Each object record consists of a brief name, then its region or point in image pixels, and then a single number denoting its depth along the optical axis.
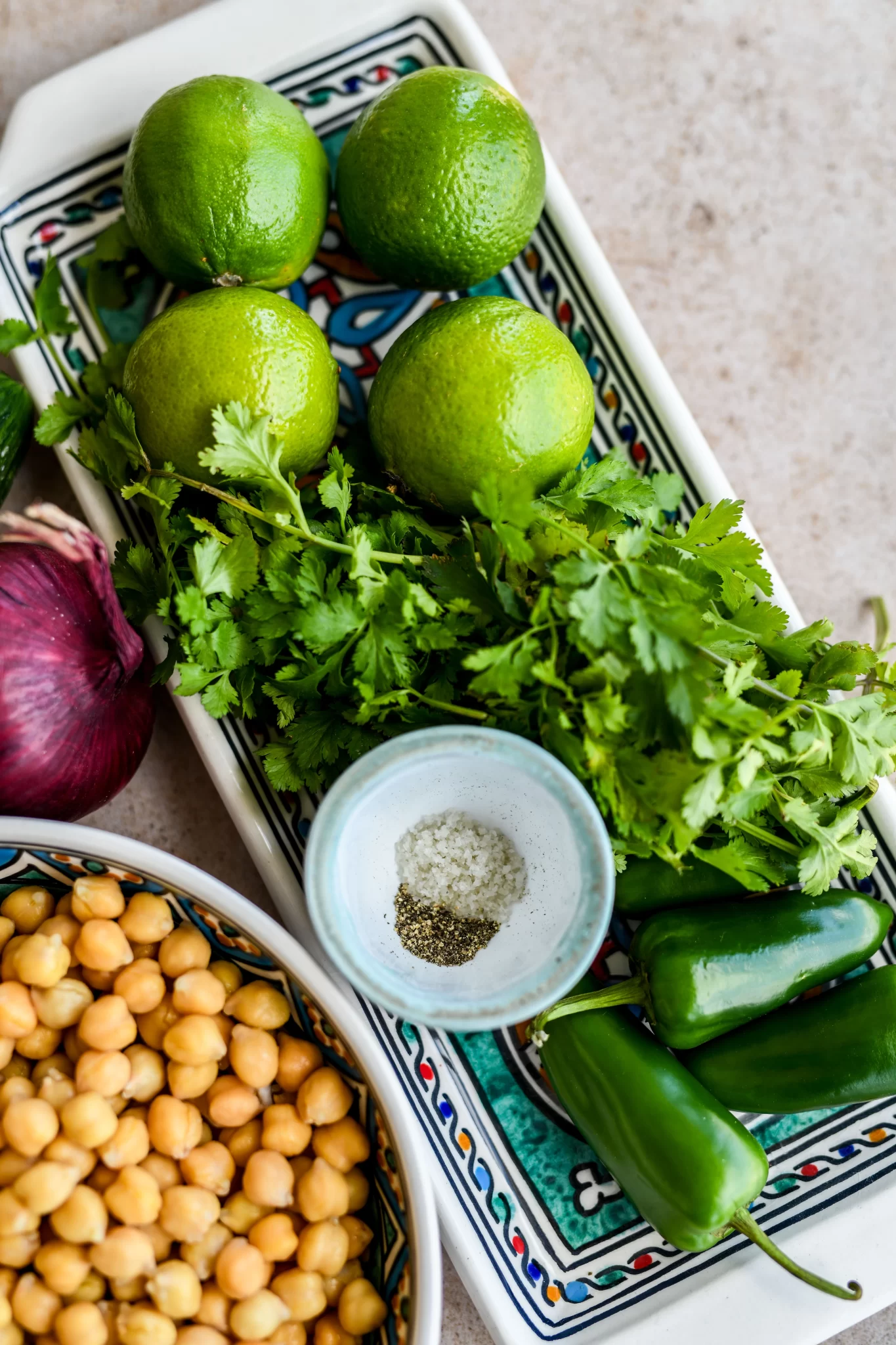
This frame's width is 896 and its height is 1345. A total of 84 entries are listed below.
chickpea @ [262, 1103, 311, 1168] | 0.53
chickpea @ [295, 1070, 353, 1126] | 0.53
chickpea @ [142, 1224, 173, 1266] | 0.51
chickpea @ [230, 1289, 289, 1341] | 0.51
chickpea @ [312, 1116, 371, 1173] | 0.53
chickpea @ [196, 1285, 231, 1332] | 0.51
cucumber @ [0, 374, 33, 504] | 0.57
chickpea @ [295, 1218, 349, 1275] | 0.52
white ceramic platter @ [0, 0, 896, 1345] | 0.55
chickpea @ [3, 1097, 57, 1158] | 0.51
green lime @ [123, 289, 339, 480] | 0.52
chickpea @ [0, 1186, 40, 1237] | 0.50
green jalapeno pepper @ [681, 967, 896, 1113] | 0.55
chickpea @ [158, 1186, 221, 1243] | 0.51
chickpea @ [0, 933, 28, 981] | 0.53
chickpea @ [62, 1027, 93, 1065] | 0.53
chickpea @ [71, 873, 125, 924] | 0.53
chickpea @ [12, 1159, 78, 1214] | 0.50
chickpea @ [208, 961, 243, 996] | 0.54
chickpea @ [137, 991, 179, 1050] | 0.53
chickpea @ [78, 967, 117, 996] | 0.53
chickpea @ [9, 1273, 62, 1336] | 0.50
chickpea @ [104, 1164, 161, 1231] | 0.51
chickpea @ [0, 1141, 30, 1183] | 0.51
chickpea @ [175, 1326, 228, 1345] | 0.51
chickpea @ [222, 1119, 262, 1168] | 0.53
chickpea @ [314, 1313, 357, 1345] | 0.52
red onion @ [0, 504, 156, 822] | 0.52
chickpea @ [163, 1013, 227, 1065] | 0.52
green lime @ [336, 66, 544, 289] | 0.53
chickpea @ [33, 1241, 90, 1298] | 0.50
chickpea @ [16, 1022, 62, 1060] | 0.53
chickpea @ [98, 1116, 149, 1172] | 0.51
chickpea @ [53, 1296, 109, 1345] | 0.50
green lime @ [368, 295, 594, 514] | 0.52
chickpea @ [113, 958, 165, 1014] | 0.53
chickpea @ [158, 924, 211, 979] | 0.53
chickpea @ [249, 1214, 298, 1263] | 0.52
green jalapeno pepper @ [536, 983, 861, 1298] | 0.54
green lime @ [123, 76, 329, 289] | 0.53
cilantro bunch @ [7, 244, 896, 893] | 0.50
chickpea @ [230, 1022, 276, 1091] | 0.53
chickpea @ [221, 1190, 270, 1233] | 0.52
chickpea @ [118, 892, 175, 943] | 0.53
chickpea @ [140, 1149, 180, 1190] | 0.52
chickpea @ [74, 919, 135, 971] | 0.52
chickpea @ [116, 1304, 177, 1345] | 0.50
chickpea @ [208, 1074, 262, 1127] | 0.53
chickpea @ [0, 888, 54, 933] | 0.54
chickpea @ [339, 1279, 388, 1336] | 0.52
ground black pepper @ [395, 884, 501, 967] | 0.54
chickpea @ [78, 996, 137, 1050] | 0.52
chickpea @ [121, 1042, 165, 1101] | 0.53
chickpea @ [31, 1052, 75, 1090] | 0.53
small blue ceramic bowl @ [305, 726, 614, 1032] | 0.51
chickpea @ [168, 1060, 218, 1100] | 0.52
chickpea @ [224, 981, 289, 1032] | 0.53
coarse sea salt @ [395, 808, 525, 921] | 0.54
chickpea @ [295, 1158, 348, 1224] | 0.52
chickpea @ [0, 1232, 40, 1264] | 0.51
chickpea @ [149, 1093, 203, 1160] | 0.52
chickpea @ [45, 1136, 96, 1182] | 0.51
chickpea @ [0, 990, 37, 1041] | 0.52
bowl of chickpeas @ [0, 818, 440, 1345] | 0.51
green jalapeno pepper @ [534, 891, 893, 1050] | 0.55
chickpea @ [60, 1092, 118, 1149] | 0.51
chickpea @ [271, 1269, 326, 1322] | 0.52
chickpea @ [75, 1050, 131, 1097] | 0.52
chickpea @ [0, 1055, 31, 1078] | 0.53
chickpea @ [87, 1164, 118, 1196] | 0.52
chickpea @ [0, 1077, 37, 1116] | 0.52
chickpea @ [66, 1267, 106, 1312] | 0.51
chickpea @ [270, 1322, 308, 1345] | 0.52
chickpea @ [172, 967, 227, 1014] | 0.53
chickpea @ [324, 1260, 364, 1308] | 0.53
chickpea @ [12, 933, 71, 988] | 0.52
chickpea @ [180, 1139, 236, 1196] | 0.52
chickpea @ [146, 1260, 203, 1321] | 0.51
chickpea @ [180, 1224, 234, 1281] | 0.52
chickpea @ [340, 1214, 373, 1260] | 0.53
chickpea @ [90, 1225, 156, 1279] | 0.50
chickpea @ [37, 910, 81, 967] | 0.53
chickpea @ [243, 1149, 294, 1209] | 0.52
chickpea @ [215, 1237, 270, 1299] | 0.51
